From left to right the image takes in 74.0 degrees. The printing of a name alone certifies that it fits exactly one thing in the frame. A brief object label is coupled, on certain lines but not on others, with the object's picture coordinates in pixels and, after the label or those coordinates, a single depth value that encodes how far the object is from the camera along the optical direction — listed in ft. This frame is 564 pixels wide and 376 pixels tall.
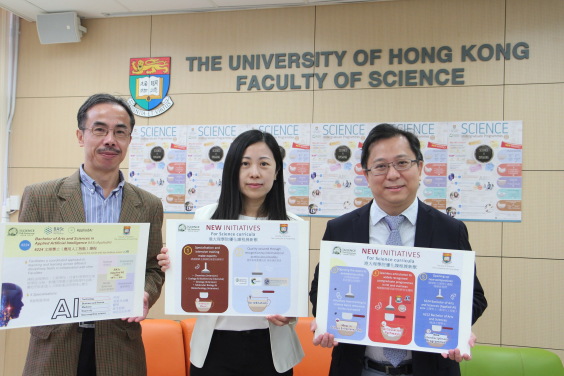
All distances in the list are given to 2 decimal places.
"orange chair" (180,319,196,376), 9.75
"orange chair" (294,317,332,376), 9.53
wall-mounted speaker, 13.30
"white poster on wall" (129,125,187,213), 13.17
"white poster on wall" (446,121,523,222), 11.45
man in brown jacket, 5.35
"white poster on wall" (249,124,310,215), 12.54
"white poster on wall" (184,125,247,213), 12.96
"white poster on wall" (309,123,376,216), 12.26
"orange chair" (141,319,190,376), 9.37
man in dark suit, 5.12
